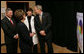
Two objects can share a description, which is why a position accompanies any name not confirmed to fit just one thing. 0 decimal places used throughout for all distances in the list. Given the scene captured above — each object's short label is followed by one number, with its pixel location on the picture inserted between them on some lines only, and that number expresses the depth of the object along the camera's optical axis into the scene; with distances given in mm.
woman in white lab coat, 4148
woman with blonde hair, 3146
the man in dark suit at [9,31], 3824
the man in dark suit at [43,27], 4215
